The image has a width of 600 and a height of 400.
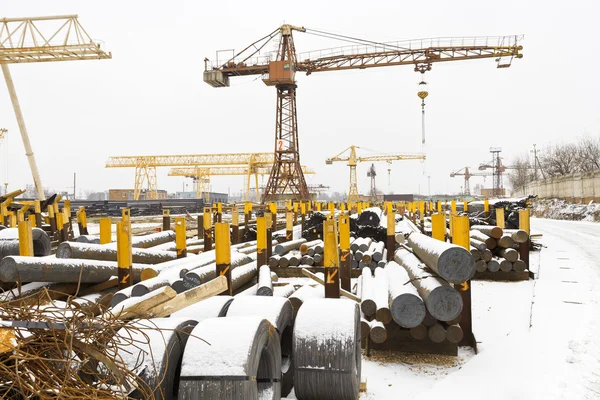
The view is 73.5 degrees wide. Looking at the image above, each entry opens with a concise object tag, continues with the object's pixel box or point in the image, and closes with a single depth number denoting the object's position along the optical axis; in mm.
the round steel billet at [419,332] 5027
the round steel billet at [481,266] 8984
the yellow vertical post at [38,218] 12773
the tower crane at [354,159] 77062
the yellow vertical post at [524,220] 9500
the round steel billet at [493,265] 8969
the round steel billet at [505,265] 8953
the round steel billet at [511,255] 8930
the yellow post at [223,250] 5879
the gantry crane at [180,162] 63438
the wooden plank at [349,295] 6067
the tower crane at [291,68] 29625
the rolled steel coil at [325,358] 3369
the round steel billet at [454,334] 4922
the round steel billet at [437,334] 4969
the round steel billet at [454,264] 4762
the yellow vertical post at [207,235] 10391
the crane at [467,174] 137662
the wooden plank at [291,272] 9312
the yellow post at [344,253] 6952
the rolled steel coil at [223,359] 2512
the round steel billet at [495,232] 9141
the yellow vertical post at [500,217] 9906
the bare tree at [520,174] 67375
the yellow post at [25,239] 6312
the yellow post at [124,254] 5615
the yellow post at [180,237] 8016
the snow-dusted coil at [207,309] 3734
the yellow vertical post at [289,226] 11633
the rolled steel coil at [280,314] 3600
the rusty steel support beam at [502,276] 8961
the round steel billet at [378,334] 4953
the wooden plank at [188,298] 2916
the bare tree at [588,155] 43875
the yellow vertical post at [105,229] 7168
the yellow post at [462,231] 5484
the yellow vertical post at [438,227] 6410
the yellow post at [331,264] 5793
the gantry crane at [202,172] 70750
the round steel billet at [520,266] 8930
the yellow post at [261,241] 7873
